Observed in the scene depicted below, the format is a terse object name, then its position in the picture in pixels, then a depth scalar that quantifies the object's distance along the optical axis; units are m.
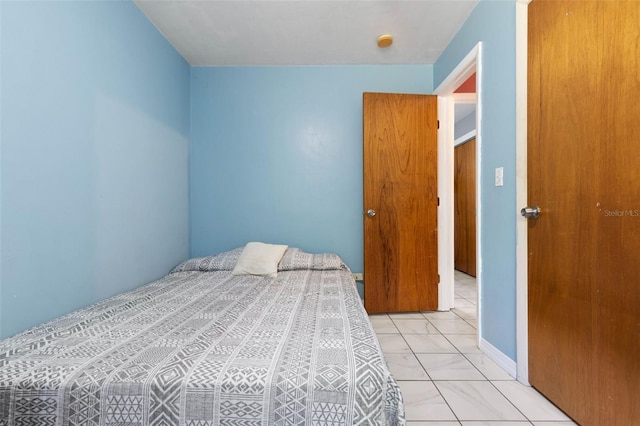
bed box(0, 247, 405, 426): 0.77
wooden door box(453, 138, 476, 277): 3.86
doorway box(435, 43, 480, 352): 2.57
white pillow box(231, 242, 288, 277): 2.17
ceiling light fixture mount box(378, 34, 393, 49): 2.22
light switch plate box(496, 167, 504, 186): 1.62
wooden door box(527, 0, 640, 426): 0.96
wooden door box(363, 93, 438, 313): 2.48
